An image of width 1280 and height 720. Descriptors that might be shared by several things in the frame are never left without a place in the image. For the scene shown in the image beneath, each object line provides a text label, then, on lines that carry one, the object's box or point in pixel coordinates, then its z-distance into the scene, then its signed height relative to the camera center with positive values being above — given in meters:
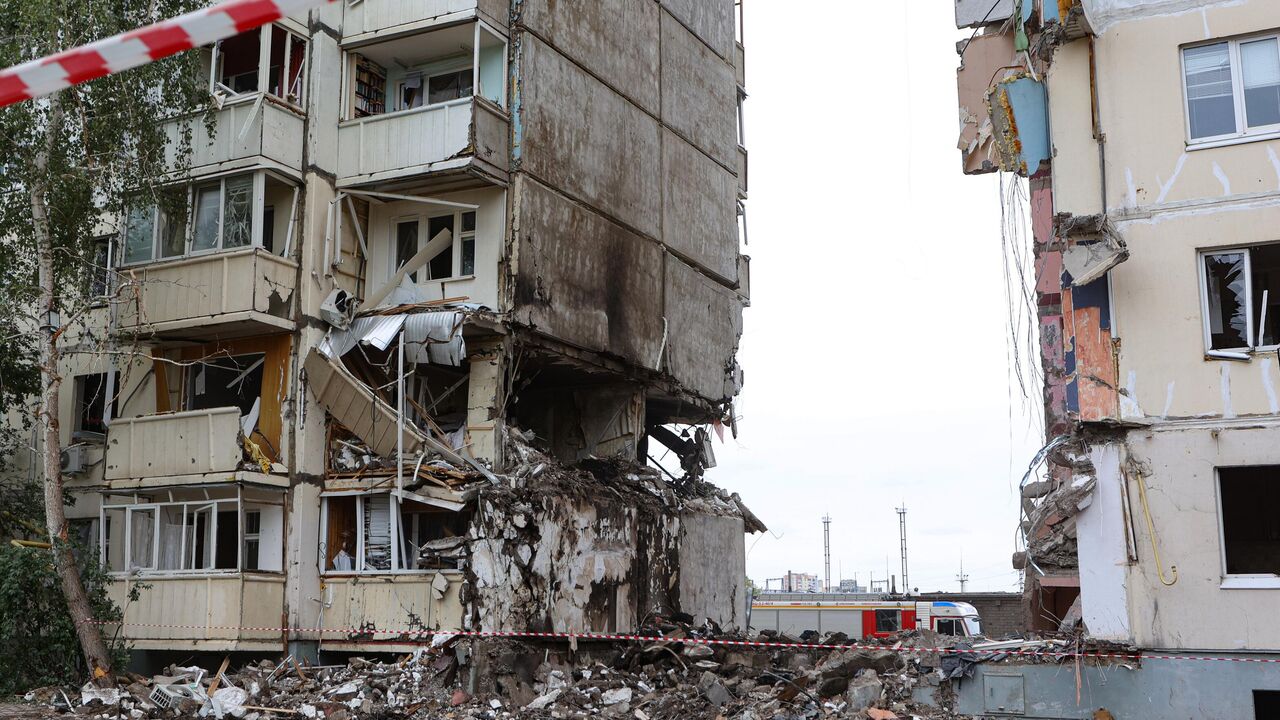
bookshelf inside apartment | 25.28 +9.39
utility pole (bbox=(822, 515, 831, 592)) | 92.25 -1.21
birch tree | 20.39 +6.66
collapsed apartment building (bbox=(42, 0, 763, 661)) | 22.25 +3.70
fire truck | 41.09 -2.93
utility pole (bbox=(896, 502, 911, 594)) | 85.69 +0.61
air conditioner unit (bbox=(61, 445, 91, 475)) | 26.33 +1.73
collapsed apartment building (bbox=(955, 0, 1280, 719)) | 15.02 +2.50
